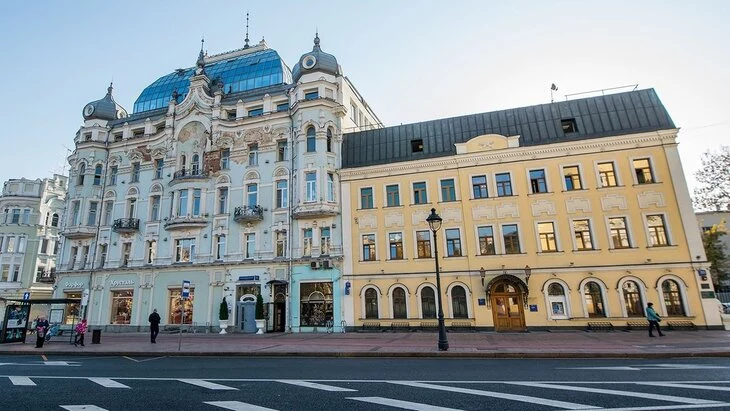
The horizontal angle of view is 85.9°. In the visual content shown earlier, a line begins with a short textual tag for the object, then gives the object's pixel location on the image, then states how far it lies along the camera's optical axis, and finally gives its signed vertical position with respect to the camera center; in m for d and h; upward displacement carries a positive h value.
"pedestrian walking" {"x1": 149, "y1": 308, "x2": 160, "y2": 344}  21.45 -0.66
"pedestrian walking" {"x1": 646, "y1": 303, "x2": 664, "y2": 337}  18.89 -1.11
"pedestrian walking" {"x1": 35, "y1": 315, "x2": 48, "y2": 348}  20.66 -0.66
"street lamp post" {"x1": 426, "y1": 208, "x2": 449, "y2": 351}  15.38 -1.27
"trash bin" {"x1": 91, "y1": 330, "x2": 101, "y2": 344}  22.14 -1.16
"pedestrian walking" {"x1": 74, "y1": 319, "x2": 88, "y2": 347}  20.99 -0.76
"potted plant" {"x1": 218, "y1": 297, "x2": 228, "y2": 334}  28.74 -0.44
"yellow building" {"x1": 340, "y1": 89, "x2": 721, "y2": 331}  23.02 +4.76
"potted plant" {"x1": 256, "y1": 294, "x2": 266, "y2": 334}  27.66 -0.40
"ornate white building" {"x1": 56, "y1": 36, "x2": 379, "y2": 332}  29.06 +8.98
